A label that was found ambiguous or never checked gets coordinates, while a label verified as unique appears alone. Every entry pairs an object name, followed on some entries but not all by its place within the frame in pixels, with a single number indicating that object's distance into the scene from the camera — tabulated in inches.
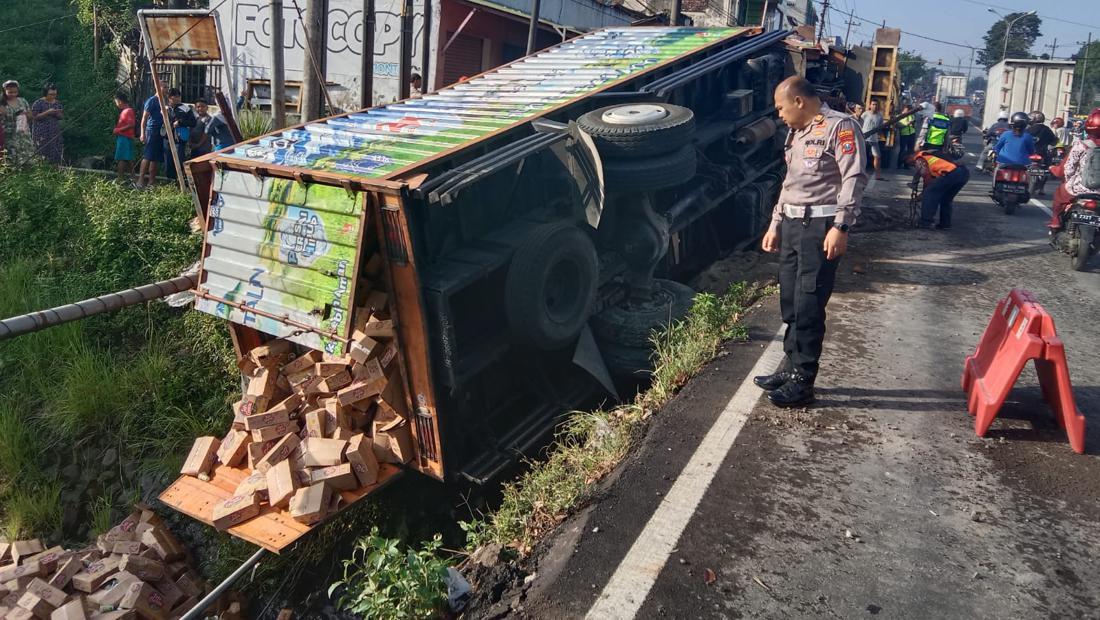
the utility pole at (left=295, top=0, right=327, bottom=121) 329.7
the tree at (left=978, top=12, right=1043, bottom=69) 2790.4
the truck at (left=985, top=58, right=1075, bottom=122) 877.8
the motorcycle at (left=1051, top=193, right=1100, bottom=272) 315.0
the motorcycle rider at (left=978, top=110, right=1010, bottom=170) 683.4
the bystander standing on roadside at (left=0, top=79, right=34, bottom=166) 422.9
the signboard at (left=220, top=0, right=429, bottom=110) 632.4
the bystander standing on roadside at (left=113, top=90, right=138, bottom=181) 436.1
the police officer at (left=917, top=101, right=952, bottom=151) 428.5
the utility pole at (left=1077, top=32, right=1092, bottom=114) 1882.6
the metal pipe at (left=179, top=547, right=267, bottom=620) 170.2
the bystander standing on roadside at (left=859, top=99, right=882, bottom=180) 556.4
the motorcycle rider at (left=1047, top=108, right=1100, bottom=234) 314.8
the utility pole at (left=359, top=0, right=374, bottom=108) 373.4
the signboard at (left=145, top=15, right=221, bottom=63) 341.4
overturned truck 177.5
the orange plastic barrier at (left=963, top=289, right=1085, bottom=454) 152.9
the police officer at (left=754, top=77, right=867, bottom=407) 162.4
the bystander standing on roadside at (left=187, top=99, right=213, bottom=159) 414.4
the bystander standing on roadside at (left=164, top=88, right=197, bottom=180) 411.7
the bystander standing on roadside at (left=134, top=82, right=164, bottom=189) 413.7
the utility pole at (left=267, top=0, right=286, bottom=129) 329.1
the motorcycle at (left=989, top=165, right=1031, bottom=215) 443.5
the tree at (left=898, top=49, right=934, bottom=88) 2985.2
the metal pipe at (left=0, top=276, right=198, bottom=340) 193.9
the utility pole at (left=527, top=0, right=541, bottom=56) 500.9
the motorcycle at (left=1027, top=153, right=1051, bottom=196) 500.1
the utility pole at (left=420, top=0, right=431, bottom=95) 437.4
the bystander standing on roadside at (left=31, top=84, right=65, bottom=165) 443.2
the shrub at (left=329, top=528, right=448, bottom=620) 121.4
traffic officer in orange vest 386.0
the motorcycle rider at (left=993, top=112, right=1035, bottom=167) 450.0
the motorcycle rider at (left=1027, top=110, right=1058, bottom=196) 560.1
